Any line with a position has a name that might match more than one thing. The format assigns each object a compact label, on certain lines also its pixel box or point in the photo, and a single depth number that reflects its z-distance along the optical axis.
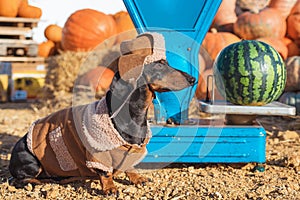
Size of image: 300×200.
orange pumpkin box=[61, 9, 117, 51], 7.72
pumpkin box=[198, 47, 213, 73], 6.49
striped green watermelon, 3.32
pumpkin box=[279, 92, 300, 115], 5.65
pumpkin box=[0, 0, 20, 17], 7.81
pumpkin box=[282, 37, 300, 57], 7.14
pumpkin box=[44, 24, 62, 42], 9.37
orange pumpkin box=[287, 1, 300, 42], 7.33
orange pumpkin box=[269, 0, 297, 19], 7.97
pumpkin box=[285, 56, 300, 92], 5.84
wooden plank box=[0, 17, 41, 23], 7.77
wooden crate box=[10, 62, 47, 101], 7.82
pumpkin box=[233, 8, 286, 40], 7.15
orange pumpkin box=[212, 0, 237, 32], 7.61
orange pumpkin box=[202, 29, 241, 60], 6.71
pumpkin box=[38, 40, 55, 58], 8.93
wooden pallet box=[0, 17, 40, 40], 7.84
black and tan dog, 2.50
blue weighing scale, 3.18
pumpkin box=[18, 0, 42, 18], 8.04
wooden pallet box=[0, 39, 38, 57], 7.78
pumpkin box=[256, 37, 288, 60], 6.87
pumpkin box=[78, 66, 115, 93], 6.76
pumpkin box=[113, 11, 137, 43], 8.05
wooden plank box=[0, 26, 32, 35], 7.82
